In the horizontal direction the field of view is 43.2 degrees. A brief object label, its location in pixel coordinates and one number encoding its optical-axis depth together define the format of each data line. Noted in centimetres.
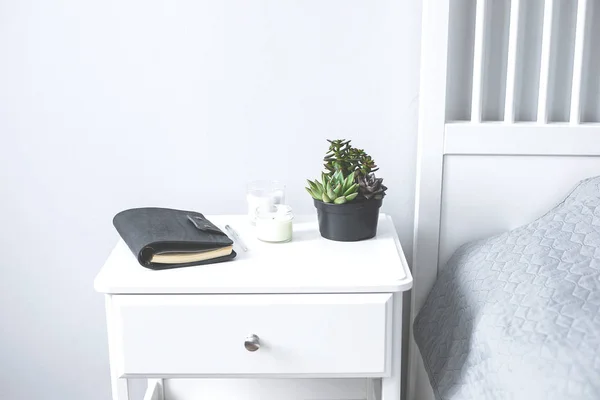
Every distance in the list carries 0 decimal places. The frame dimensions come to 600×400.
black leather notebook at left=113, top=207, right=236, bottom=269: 125
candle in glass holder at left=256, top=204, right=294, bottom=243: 136
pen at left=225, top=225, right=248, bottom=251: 135
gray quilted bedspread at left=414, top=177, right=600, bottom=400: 102
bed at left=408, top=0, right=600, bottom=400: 147
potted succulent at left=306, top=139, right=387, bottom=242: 135
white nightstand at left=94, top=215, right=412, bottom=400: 120
